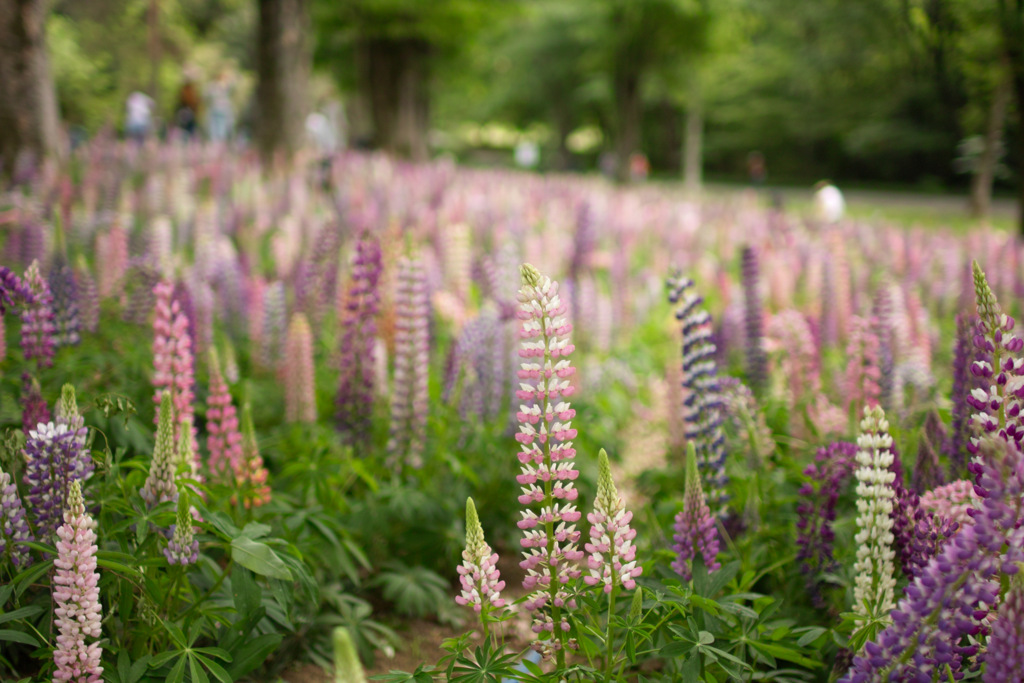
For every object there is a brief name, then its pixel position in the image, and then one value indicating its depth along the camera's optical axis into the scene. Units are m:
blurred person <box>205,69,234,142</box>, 18.89
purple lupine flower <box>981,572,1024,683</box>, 1.41
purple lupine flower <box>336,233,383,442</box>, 3.43
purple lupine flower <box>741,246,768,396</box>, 4.37
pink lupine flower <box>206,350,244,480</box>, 2.72
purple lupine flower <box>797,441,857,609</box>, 2.49
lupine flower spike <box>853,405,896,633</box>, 2.03
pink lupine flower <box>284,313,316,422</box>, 3.57
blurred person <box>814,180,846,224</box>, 10.00
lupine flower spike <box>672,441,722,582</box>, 2.22
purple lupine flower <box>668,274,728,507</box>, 2.87
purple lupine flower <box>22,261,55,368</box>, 2.52
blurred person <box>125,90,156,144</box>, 16.80
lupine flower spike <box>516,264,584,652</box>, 1.85
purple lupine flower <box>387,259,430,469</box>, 3.29
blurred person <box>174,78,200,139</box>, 18.27
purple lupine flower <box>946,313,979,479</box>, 2.70
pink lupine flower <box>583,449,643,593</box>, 1.79
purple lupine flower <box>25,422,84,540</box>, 1.93
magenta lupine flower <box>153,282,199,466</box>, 2.66
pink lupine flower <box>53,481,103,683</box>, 1.75
